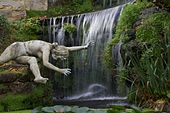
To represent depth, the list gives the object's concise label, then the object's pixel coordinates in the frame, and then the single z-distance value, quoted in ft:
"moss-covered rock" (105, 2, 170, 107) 27.30
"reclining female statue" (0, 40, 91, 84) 29.68
